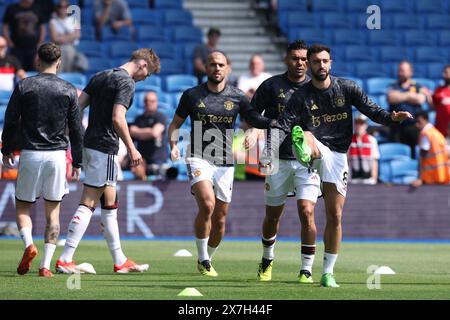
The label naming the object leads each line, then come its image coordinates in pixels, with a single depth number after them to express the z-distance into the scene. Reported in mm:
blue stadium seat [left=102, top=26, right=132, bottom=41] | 23734
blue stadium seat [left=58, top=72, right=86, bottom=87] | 21391
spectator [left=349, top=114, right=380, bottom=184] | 19781
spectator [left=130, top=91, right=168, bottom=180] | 19391
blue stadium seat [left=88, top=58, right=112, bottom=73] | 22875
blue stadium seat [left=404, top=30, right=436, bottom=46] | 25578
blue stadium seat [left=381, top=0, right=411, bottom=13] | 26109
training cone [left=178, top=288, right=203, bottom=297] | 9383
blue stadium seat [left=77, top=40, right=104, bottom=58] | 23281
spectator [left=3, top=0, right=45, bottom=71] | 22203
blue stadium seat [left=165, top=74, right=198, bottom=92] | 22344
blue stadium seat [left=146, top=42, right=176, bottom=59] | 23438
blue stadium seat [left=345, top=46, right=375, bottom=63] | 24781
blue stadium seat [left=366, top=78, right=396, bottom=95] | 23141
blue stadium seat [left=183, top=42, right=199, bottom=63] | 23906
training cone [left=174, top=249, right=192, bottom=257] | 14880
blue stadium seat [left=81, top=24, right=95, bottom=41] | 23703
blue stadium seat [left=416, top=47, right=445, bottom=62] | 25188
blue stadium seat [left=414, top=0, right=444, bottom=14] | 26391
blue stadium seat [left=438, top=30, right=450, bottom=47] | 25828
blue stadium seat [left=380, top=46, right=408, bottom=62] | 25062
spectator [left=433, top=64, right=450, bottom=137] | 21328
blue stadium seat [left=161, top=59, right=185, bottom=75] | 23484
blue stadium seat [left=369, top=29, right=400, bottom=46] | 25375
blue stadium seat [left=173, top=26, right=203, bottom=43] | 24281
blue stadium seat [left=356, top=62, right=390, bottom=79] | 24375
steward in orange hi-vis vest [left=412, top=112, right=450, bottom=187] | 20028
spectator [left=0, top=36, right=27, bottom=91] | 20567
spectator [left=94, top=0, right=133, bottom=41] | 23481
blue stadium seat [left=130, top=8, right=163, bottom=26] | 24500
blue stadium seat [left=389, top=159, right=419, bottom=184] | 21141
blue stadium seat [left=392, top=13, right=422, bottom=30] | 25906
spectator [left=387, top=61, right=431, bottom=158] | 21297
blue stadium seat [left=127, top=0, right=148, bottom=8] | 24859
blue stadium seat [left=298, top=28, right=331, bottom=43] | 24344
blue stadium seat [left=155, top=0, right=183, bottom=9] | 24953
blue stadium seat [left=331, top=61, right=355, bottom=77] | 23812
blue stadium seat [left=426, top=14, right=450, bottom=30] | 26062
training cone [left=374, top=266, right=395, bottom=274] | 12327
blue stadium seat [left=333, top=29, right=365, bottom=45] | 25031
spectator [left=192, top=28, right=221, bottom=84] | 22295
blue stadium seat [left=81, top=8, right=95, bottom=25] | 23875
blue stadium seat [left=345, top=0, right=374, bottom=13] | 25844
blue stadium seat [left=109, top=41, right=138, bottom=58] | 23328
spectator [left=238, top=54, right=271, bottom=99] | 20462
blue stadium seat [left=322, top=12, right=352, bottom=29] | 25312
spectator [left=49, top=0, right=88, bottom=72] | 22109
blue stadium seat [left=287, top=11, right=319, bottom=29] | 24984
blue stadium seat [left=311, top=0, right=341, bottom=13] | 25681
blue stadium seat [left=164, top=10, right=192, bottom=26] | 24641
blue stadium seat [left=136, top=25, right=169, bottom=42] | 23922
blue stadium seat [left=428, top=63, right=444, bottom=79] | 24781
